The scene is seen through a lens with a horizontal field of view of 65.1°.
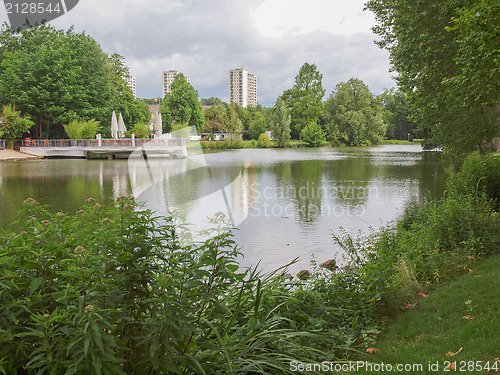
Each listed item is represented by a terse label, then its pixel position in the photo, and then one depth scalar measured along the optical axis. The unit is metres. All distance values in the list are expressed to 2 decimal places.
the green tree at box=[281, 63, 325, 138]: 75.94
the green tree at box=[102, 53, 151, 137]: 45.53
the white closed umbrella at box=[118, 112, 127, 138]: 39.67
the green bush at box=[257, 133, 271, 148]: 65.81
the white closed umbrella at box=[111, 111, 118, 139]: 37.78
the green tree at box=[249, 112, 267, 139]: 74.19
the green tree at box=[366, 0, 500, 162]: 7.41
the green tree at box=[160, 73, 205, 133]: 59.22
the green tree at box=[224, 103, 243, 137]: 66.50
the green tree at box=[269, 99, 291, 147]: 66.52
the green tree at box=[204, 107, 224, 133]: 71.38
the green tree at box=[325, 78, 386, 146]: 65.62
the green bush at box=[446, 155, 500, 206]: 7.61
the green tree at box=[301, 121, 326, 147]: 68.94
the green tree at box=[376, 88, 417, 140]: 78.69
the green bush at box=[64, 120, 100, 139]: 38.16
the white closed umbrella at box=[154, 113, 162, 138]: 31.87
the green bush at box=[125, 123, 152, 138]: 43.08
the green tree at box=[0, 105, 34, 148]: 36.34
